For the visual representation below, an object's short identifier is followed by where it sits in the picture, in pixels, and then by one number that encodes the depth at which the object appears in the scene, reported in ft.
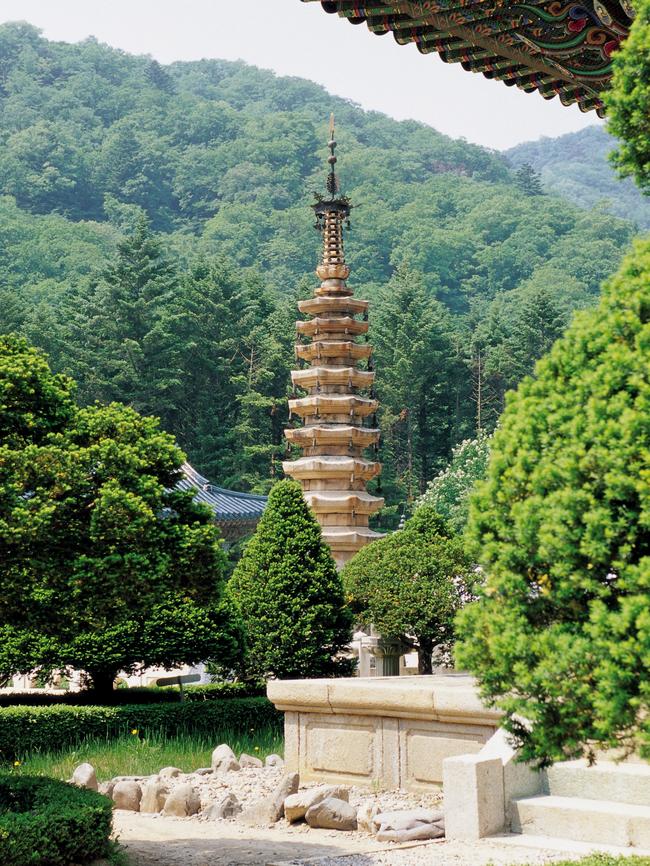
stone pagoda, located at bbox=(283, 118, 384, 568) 107.34
